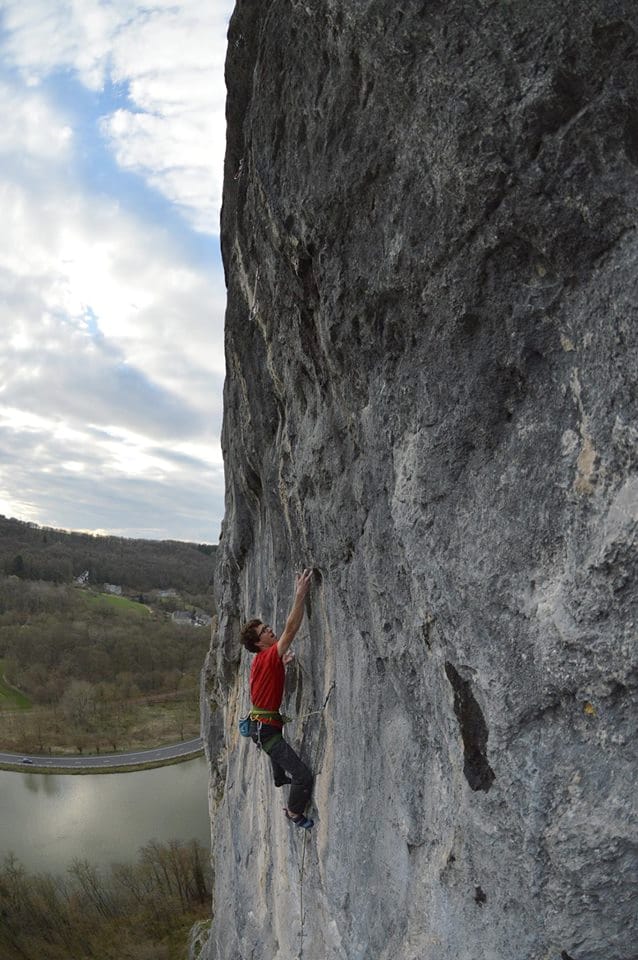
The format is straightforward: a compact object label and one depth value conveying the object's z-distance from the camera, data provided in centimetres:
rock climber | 487
